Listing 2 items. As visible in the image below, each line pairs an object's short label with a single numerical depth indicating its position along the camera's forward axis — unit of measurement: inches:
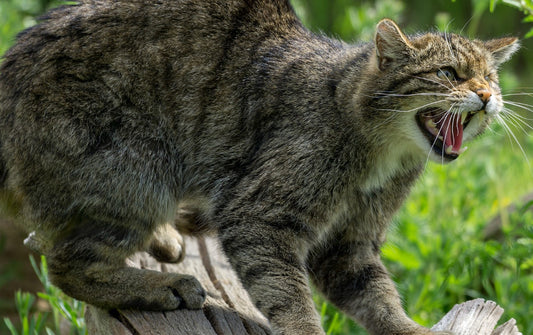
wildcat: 277.9
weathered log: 270.4
